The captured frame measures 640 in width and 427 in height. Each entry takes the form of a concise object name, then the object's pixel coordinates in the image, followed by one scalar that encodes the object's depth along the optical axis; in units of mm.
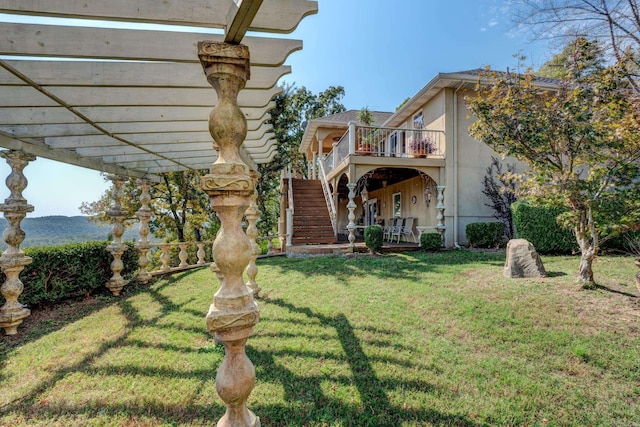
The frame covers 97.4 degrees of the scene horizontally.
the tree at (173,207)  15383
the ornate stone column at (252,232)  4703
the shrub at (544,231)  8477
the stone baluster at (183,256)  7949
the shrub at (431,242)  9414
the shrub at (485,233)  9477
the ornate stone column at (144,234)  6648
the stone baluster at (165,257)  7558
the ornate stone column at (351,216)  9461
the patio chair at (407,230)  11766
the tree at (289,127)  18547
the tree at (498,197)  10180
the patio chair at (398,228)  11923
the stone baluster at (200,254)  8356
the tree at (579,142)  4461
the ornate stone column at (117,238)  5922
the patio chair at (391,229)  12506
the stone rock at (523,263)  5719
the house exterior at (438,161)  10062
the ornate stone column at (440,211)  10094
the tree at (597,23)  4680
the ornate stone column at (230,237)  1520
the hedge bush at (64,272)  4770
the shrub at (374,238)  9188
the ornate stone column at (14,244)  3961
